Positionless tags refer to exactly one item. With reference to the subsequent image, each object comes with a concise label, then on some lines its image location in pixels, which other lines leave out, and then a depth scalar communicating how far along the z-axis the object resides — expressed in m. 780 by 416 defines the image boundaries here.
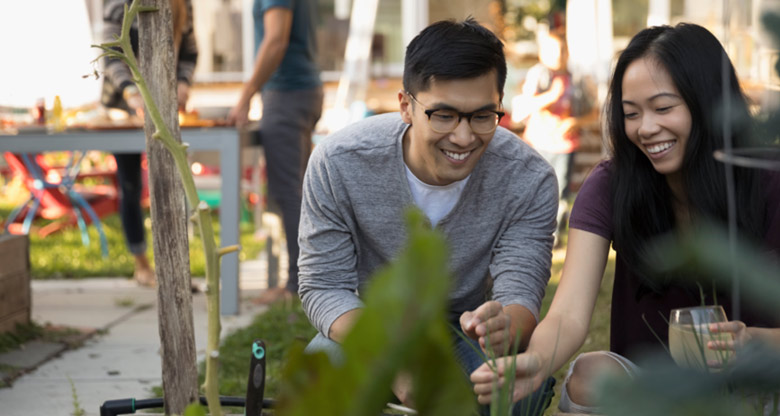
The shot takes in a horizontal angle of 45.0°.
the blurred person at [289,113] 4.39
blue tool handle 1.37
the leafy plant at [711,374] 0.52
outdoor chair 6.21
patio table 4.18
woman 1.83
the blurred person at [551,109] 6.35
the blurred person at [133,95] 4.39
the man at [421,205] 2.00
